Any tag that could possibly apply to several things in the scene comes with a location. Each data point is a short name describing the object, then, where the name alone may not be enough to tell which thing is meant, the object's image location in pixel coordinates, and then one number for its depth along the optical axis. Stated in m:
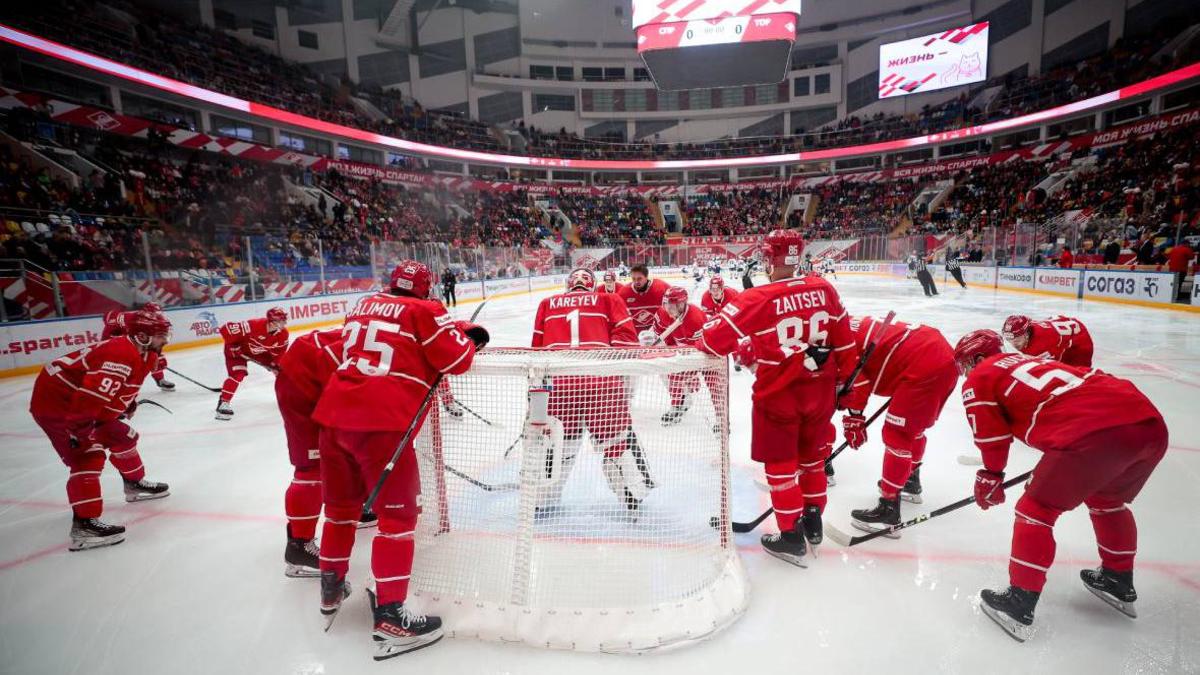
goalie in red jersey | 2.43
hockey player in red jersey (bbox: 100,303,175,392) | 3.08
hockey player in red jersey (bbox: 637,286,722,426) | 4.48
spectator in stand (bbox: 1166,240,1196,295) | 9.71
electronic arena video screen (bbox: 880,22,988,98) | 26.95
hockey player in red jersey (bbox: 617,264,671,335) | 5.03
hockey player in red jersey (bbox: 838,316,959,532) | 2.69
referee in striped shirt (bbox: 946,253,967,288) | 16.20
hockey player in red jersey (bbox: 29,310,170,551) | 2.80
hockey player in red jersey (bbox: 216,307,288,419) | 4.28
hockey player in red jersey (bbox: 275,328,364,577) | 2.38
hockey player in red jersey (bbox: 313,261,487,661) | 1.96
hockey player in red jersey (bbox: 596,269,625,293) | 5.82
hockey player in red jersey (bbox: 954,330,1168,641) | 1.82
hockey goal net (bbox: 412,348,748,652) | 2.06
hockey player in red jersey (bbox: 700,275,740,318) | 5.34
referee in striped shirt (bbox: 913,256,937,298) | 14.10
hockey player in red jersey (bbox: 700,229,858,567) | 2.27
